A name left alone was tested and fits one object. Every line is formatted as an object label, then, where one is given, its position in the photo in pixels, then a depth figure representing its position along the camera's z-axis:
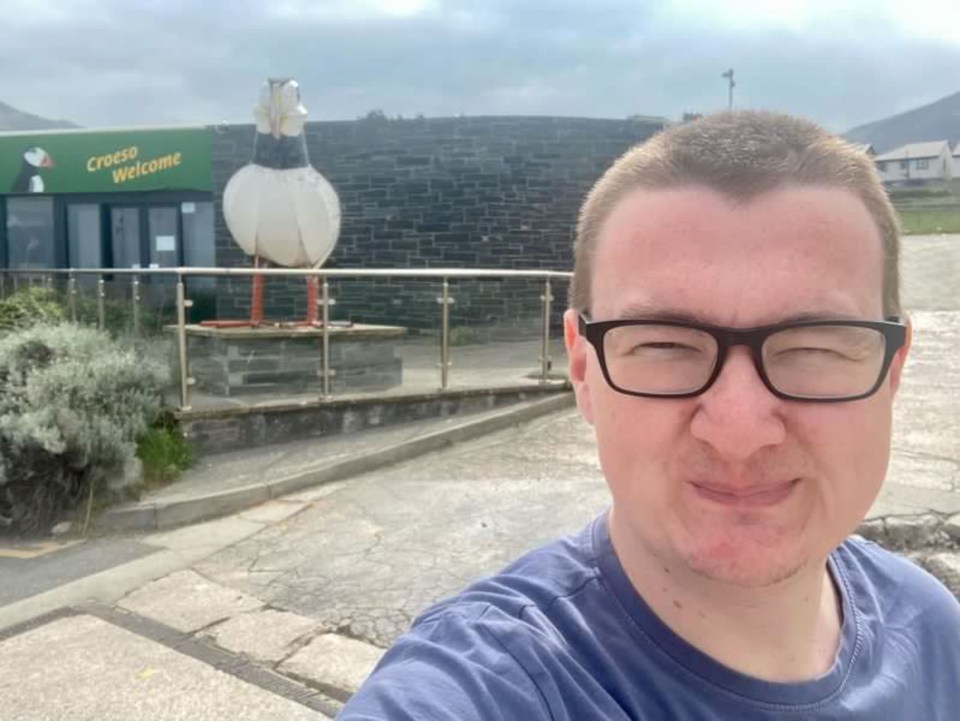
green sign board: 14.88
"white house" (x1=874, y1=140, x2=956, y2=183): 72.06
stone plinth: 6.50
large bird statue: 7.36
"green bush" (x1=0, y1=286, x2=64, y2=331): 7.16
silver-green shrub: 5.05
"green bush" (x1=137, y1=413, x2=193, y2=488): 5.70
